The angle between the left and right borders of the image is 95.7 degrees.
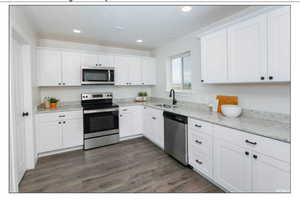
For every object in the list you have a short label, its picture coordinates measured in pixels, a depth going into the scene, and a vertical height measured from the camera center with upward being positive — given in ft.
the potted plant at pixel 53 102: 9.45 -0.25
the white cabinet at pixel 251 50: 4.50 +1.89
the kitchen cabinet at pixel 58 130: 8.39 -2.09
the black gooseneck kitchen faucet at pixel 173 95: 10.46 +0.16
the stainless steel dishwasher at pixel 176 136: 7.19 -2.20
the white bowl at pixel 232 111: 6.29 -0.64
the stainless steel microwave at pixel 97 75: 10.13 +1.77
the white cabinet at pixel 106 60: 10.94 +3.10
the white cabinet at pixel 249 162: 3.81 -2.14
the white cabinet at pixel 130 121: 10.96 -1.90
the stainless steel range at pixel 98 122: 9.57 -1.73
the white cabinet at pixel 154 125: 9.24 -2.07
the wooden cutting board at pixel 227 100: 6.92 -0.15
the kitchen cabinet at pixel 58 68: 9.12 +2.17
